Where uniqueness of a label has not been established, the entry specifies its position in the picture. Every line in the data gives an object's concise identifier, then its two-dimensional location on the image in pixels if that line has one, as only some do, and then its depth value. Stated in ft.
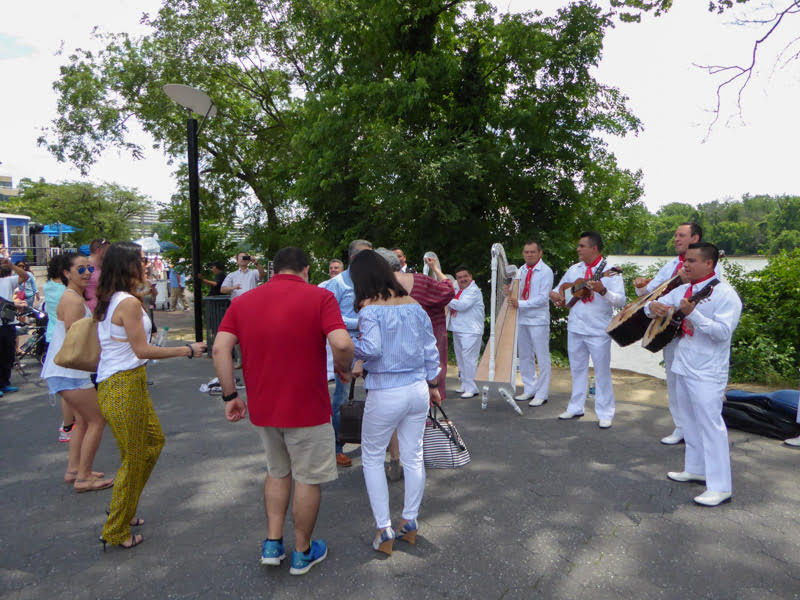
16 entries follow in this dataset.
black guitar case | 17.76
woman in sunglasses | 13.14
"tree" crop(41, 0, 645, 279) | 37.78
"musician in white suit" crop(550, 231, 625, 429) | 18.71
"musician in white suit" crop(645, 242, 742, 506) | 12.64
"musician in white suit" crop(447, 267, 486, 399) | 22.17
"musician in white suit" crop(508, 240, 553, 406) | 21.42
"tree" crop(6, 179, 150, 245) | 135.54
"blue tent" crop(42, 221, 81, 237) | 110.83
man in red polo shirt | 9.14
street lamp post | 24.84
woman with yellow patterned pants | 10.49
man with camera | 31.45
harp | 20.02
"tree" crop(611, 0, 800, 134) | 32.09
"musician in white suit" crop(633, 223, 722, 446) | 16.39
